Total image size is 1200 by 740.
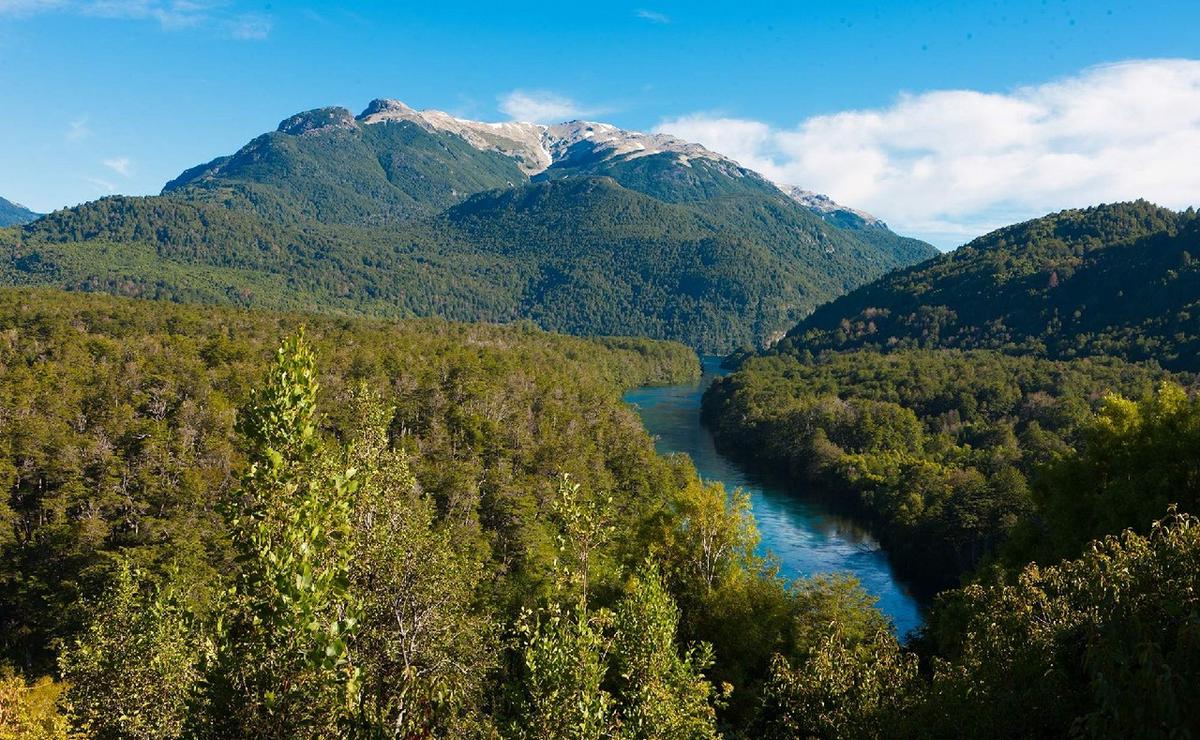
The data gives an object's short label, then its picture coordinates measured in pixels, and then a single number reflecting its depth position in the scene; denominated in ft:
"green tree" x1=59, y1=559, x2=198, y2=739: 71.56
